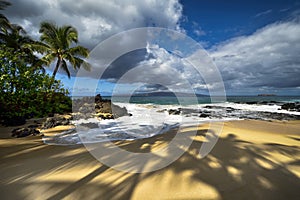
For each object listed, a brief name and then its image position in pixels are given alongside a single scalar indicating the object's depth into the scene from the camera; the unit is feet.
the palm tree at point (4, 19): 34.83
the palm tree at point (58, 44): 51.58
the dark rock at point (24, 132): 17.46
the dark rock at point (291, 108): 54.34
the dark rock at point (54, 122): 22.07
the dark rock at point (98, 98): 52.86
